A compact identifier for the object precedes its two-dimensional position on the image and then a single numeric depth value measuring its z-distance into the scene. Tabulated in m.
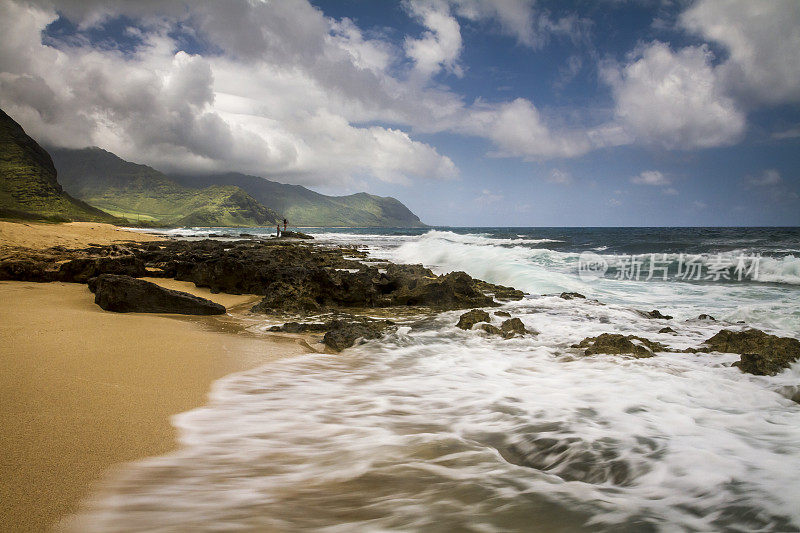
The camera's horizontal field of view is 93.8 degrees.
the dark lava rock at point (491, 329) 5.73
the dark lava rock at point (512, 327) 5.64
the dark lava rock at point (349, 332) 4.82
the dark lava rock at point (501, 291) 9.38
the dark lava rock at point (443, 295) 8.10
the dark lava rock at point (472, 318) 6.02
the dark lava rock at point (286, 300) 6.84
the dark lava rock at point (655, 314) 7.27
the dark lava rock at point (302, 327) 5.46
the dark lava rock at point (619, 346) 4.66
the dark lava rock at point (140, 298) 5.47
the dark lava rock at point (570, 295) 9.24
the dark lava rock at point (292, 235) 43.04
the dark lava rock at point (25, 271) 7.56
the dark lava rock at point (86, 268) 7.98
